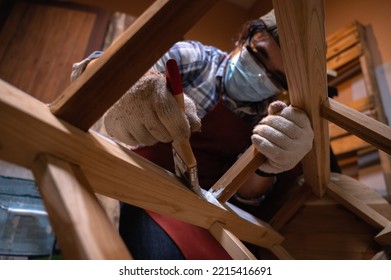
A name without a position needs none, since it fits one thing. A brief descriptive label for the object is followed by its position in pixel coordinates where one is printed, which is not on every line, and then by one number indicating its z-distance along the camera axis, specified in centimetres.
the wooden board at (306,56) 41
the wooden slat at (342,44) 158
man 61
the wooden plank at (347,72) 158
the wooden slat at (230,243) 52
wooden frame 25
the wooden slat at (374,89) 126
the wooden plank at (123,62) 30
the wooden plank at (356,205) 76
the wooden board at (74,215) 24
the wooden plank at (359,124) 53
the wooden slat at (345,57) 154
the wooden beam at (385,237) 70
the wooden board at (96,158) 26
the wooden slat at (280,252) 82
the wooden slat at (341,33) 161
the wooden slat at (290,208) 92
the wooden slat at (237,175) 59
